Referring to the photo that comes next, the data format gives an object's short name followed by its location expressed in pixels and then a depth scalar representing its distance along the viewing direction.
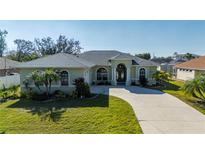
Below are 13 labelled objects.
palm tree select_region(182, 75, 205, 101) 14.27
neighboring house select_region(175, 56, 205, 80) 26.63
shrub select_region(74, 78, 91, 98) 15.71
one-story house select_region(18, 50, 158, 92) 19.27
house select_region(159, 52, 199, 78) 41.90
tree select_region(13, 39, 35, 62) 50.78
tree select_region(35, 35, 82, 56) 49.19
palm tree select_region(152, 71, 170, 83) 22.58
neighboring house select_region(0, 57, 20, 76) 26.32
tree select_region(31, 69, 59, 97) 14.95
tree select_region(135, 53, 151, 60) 64.12
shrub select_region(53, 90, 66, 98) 15.93
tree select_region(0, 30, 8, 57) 49.84
